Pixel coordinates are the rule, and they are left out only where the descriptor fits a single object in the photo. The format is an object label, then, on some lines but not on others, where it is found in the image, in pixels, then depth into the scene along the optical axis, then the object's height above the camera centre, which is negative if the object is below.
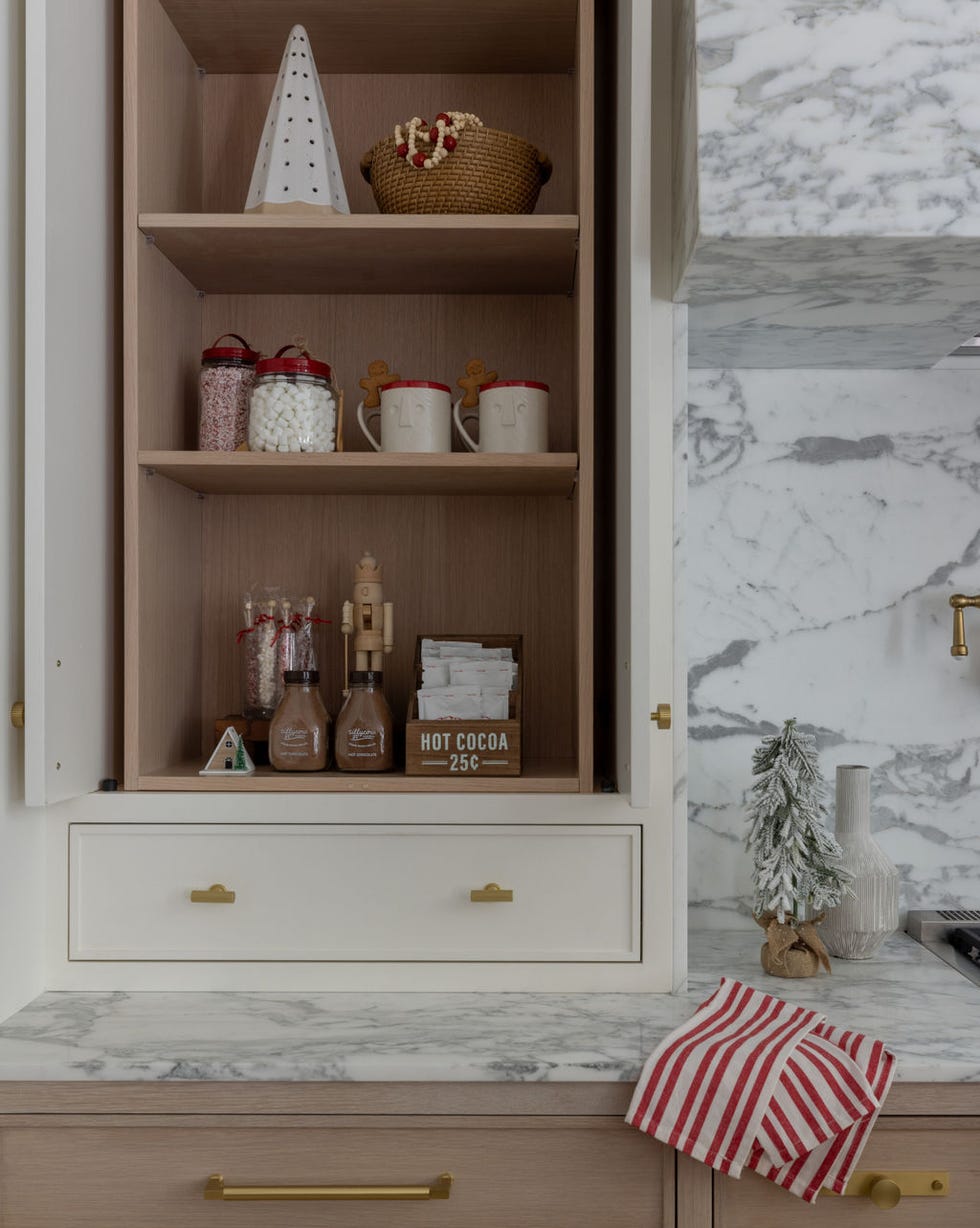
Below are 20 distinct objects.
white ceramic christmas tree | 1.45 +0.62
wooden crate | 1.42 -0.19
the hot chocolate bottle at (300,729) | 1.44 -0.17
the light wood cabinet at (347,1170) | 1.16 -0.61
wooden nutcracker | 1.52 -0.02
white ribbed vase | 1.50 -0.41
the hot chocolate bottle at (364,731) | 1.44 -0.17
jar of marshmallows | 1.44 +0.26
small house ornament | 1.42 -0.20
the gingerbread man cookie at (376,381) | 1.54 +0.32
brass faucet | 1.67 -0.03
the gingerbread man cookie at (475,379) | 1.53 +0.32
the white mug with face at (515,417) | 1.45 +0.25
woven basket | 1.45 +0.58
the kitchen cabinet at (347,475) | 1.30 +0.17
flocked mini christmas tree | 1.43 -0.32
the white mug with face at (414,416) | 1.46 +0.25
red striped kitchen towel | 1.09 -0.51
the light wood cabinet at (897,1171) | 1.15 -0.62
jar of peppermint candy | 1.50 +0.29
